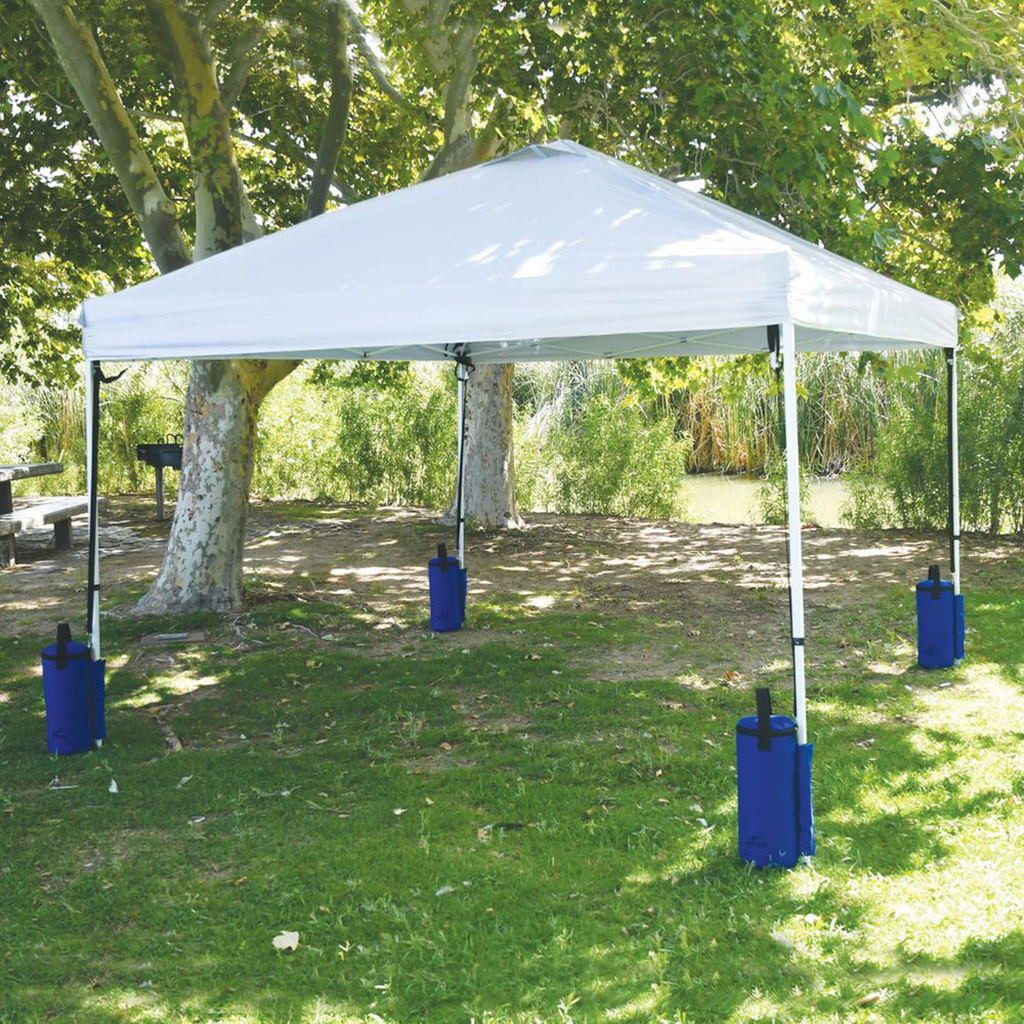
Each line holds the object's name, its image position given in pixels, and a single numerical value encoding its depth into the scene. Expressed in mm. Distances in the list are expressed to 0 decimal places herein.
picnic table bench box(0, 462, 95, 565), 8805
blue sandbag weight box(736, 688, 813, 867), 3342
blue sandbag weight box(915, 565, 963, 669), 5504
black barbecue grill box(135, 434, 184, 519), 10961
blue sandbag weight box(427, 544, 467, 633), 6680
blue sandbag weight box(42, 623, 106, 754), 4578
